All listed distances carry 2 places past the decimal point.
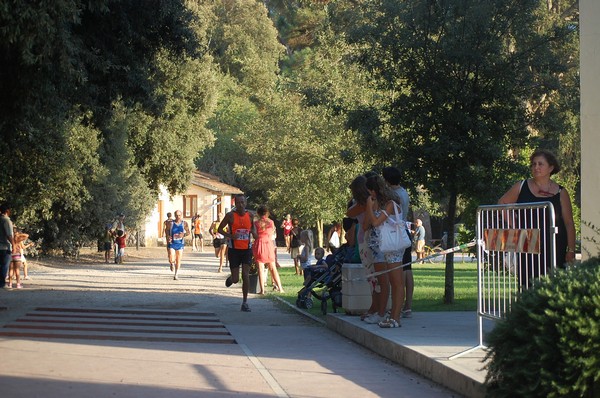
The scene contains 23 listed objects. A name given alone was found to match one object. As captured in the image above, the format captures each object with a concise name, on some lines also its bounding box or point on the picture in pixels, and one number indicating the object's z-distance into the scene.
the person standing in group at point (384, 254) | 11.91
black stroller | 15.26
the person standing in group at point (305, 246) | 22.45
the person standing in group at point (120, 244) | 37.56
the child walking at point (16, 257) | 22.00
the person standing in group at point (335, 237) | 25.50
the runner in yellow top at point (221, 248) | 21.50
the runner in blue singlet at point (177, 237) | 26.25
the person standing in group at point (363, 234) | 12.79
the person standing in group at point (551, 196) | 9.30
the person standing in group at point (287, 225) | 44.13
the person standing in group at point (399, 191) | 12.84
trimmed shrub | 6.10
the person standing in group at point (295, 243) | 30.08
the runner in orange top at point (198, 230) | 56.06
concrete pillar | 10.47
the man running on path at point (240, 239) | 16.94
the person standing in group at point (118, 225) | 37.12
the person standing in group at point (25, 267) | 23.42
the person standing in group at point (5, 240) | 20.11
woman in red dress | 21.08
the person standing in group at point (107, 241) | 38.12
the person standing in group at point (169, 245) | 27.06
